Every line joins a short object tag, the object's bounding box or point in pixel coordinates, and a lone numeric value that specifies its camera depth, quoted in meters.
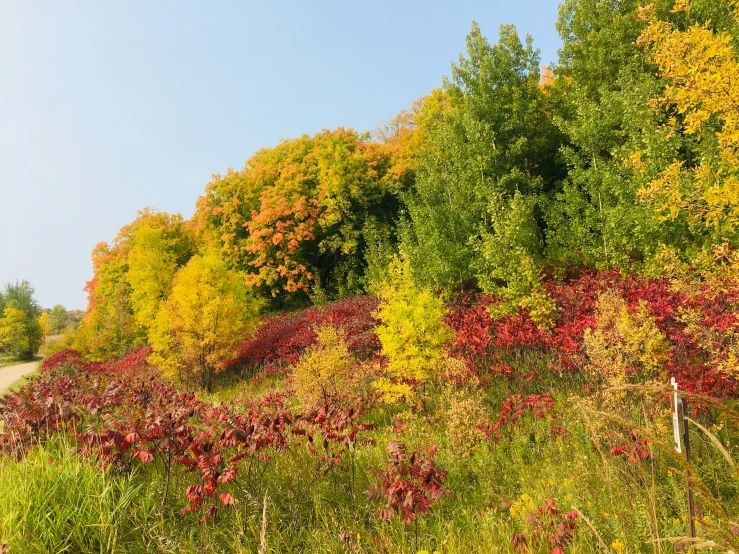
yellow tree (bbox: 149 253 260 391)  13.73
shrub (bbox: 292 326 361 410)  7.74
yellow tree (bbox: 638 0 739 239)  4.89
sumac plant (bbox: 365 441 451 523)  3.09
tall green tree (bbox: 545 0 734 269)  10.81
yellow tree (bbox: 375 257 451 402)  7.40
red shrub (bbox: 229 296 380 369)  12.93
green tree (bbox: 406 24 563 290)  13.10
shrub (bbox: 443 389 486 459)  5.19
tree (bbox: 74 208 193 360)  24.69
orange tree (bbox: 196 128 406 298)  24.02
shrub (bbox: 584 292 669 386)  4.80
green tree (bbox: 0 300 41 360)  44.41
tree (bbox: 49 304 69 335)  64.69
